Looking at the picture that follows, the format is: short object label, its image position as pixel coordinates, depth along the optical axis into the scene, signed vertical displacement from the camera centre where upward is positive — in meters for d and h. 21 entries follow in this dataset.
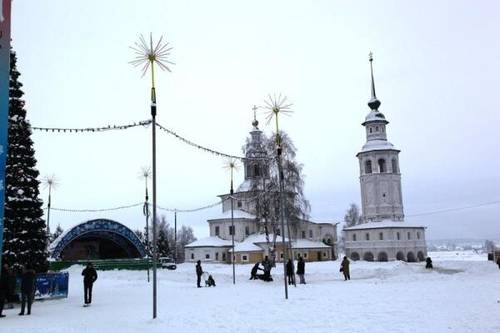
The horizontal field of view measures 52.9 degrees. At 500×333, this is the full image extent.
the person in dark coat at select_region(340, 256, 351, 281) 31.64 -1.14
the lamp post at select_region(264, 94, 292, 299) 22.17 +5.07
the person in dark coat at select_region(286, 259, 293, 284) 27.84 -1.06
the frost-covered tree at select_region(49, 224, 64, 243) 102.05 +6.22
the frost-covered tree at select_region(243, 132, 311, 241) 50.16 +6.17
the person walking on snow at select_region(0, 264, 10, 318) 16.67 -0.73
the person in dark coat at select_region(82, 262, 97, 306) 19.70 -0.78
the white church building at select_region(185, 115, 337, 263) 67.44 +1.82
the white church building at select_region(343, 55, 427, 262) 68.00 +4.78
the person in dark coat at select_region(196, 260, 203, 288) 28.40 -0.98
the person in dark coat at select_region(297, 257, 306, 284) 28.52 -1.04
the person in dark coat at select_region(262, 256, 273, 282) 31.88 -1.20
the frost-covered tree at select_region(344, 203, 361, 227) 115.58 +7.56
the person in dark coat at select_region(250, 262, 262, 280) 32.70 -1.30
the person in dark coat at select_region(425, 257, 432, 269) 41.75 -1.52
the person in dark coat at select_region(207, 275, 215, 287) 29.05 -1.59
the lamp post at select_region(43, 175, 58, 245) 49.03 +7.52
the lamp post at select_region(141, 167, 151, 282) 38.12 +3.74
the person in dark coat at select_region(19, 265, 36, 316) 17.33 -0.84
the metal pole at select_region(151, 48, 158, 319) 15.27 +3.49
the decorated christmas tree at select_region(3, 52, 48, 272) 21.94 +2.84
